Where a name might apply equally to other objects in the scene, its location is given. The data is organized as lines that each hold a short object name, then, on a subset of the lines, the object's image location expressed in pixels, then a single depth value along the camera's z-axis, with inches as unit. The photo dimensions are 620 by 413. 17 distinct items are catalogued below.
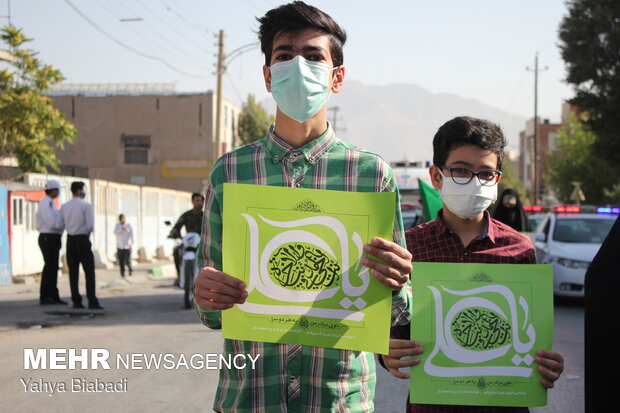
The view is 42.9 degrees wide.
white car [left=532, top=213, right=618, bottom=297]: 539.2
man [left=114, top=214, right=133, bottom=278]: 863.6
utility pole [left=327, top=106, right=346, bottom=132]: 3258.9
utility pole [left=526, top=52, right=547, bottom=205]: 2600.9
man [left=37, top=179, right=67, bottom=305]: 524.7
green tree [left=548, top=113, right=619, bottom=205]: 2042.3
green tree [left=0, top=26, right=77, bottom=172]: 866.8
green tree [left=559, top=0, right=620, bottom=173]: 1162.6
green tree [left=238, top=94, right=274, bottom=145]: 2503.7
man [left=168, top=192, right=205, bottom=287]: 535.8
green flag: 424.5
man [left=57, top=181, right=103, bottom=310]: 493.4
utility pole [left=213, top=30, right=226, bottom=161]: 1118.7
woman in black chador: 410.9
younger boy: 131.0
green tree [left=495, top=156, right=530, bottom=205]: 2832.2
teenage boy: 96.9
